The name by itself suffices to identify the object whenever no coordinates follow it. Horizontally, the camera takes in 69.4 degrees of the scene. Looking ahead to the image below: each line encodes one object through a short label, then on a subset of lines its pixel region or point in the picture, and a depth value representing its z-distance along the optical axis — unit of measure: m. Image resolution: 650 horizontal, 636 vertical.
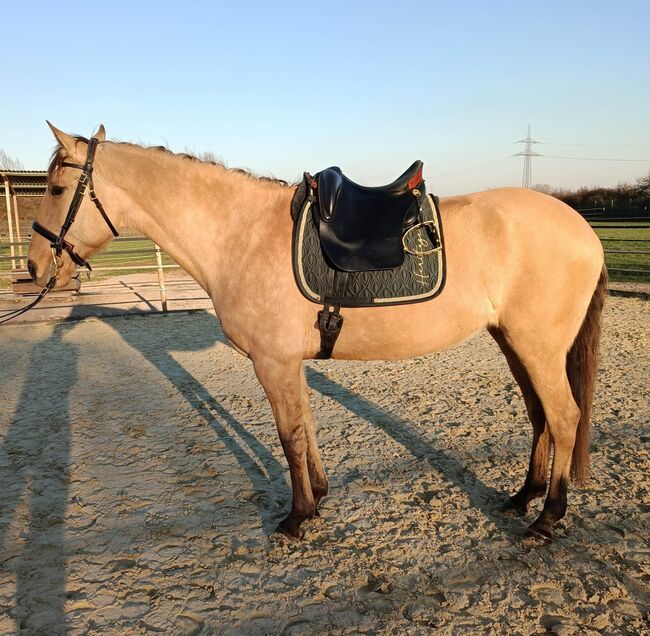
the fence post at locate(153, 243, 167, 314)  9.06
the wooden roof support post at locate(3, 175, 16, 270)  11.10
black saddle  2.34
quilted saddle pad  2.36
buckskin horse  2.40
